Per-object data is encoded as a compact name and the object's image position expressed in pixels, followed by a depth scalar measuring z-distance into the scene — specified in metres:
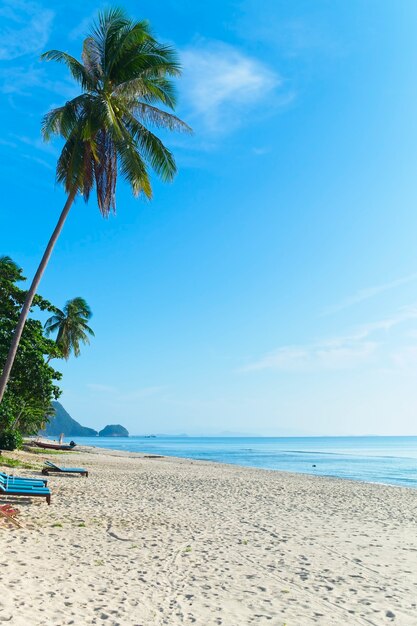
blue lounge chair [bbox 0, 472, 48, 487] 12.02
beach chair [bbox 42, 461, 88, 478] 18.23
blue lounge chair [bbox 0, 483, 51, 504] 10.89
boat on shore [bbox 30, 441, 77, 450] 40.62
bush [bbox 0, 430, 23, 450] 27.00
